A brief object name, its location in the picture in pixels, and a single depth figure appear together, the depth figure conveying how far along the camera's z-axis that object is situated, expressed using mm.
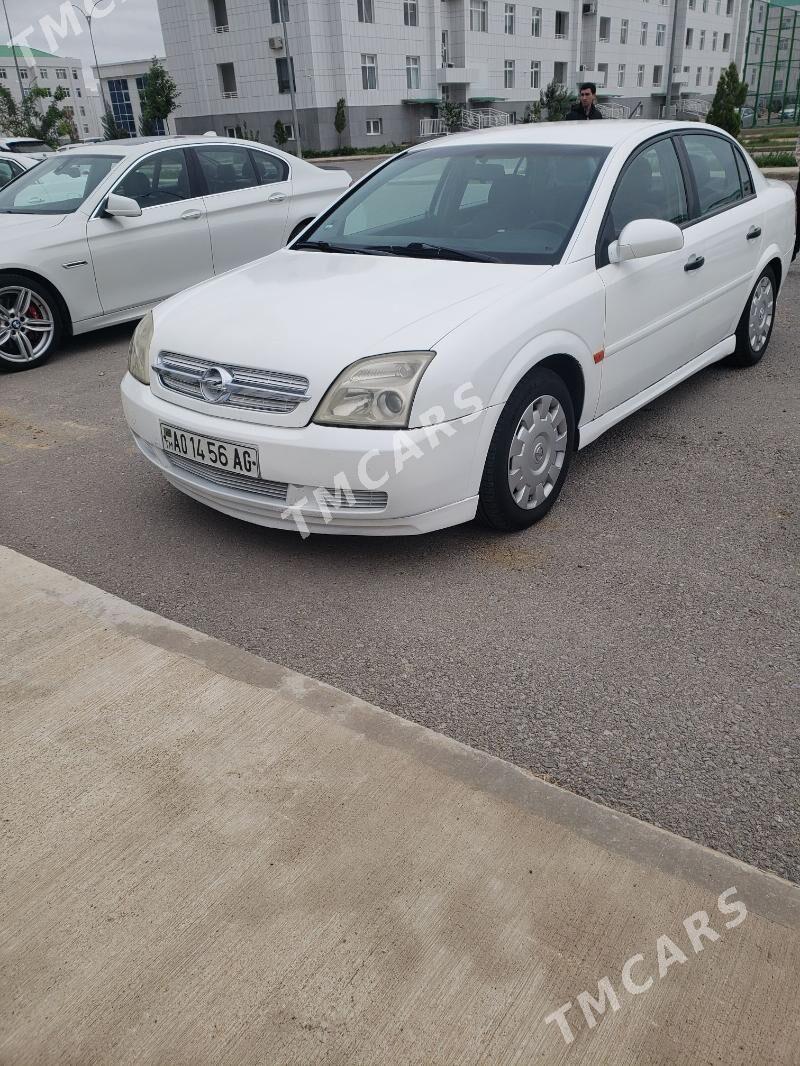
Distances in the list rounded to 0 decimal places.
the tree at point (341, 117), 47281
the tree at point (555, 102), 53188
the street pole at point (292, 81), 40125
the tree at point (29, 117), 35000
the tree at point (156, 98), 46594
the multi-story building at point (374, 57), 47438
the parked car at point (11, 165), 10250
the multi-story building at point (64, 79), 100250
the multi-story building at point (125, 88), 81750
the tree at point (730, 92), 37775
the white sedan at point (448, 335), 3410
